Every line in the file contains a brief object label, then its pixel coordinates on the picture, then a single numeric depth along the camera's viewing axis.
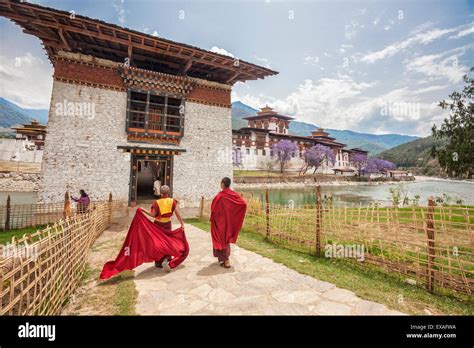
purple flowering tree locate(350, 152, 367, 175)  64.88
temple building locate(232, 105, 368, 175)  47.38
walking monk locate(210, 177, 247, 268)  4.65
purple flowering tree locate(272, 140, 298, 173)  48.75
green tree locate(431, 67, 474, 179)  11.87
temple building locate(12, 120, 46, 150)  33.36
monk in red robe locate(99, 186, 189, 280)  4.21
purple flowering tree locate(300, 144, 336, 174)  51.62
